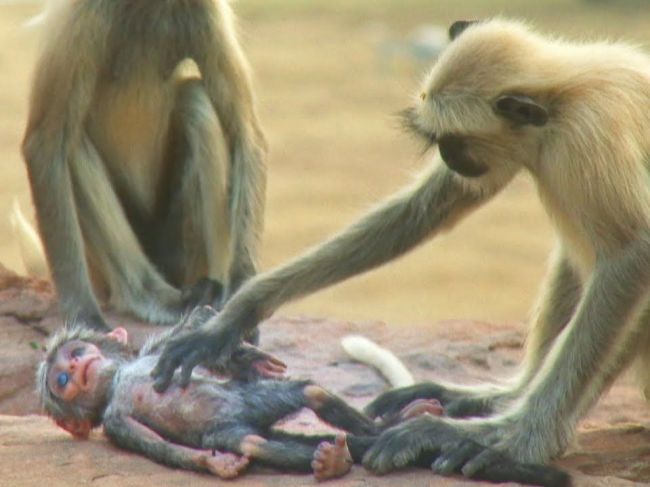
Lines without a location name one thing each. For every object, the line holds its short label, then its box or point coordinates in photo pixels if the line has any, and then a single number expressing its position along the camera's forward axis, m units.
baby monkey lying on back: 9.80
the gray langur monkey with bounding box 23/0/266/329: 15.44
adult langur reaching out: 9.91
